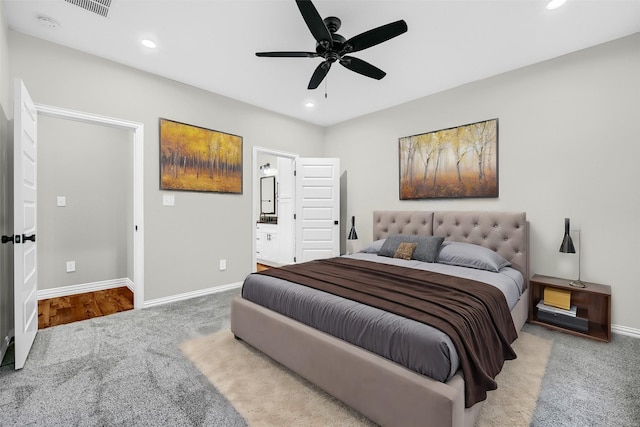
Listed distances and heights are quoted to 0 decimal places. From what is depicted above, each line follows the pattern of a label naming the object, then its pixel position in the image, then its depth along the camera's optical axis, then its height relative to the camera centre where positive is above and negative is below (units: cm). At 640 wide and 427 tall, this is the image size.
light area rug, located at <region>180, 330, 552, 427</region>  156 -113
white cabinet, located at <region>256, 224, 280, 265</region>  556 -70
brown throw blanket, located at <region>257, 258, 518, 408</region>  143 -58
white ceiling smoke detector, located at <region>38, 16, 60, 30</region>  237 +159
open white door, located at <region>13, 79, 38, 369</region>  196 -11
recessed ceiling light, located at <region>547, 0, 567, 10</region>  213 +155
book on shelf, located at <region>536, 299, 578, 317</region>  263 -95
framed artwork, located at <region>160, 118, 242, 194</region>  342 +66
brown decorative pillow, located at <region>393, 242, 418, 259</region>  325 -47
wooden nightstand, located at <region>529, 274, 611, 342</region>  248 -89
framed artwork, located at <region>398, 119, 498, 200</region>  337 +60
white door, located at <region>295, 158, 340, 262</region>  473 +4
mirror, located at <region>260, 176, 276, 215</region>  627 +33
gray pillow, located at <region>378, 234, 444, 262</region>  314 -42
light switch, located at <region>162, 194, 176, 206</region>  341 +12
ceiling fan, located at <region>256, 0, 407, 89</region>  189 +124
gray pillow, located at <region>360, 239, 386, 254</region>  372 -50
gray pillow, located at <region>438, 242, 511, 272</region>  281 -49
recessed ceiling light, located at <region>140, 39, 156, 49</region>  267 +158
